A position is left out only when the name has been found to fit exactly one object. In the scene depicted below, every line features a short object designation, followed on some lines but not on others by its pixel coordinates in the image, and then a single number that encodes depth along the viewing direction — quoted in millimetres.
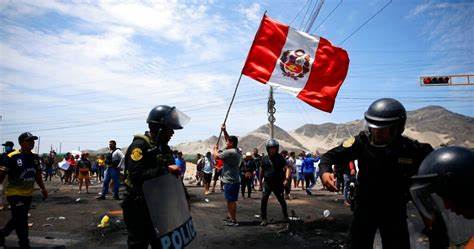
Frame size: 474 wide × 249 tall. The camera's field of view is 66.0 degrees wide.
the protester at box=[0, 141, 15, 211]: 9852
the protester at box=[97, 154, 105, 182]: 19250
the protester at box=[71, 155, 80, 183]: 23052
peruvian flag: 7801
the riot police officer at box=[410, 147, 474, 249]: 1739
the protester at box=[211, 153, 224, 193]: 16016
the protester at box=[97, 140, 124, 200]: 11742
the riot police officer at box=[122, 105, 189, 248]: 3391
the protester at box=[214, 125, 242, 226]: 8055
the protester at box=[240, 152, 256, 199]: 13414
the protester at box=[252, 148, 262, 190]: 15877
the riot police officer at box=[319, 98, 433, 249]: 3498
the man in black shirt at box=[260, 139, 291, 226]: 8112
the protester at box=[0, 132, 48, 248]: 5469
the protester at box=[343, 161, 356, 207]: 11228
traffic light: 30469
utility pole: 26266
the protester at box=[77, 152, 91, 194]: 14758
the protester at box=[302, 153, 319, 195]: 15402
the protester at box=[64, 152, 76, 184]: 22375
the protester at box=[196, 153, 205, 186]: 19500
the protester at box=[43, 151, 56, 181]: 24252
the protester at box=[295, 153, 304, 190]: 17938
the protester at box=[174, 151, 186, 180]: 15590
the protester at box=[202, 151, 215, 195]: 15039
